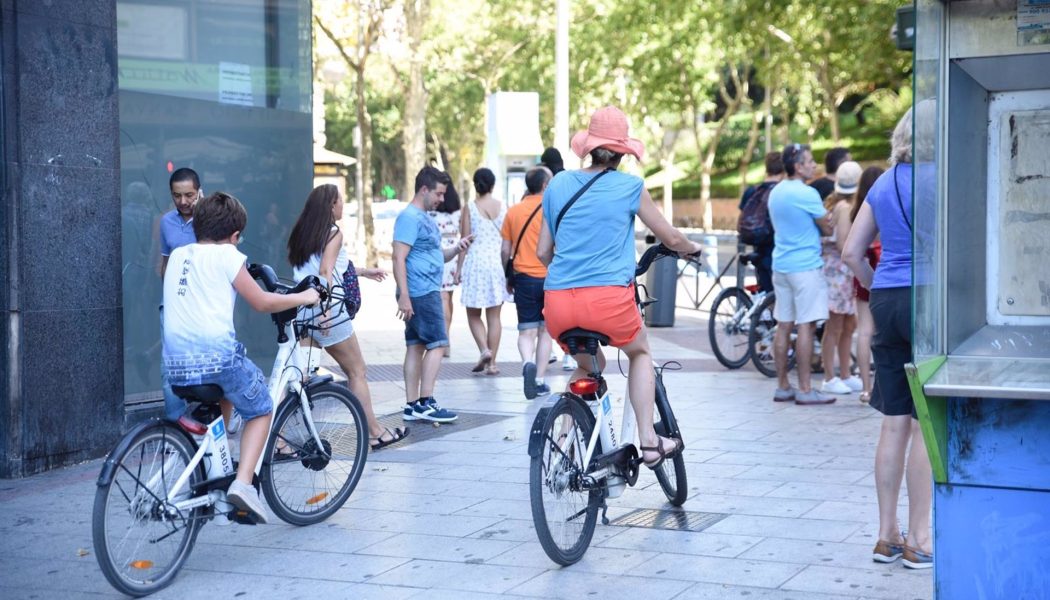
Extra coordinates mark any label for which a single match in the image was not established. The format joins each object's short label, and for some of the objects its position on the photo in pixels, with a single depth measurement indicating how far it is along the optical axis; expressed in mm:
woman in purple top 5266
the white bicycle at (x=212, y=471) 5062
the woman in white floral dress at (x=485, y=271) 11305
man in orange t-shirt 9969
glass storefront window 8781
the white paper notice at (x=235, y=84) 9664
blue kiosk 3764
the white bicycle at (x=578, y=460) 5328
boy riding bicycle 5324
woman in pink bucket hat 5570
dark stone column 7293
